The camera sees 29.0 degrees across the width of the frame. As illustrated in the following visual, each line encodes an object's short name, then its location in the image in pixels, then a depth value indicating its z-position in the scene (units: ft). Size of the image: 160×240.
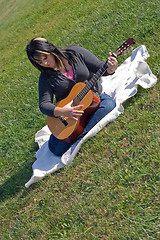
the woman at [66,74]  13.39
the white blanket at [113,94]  14.26
